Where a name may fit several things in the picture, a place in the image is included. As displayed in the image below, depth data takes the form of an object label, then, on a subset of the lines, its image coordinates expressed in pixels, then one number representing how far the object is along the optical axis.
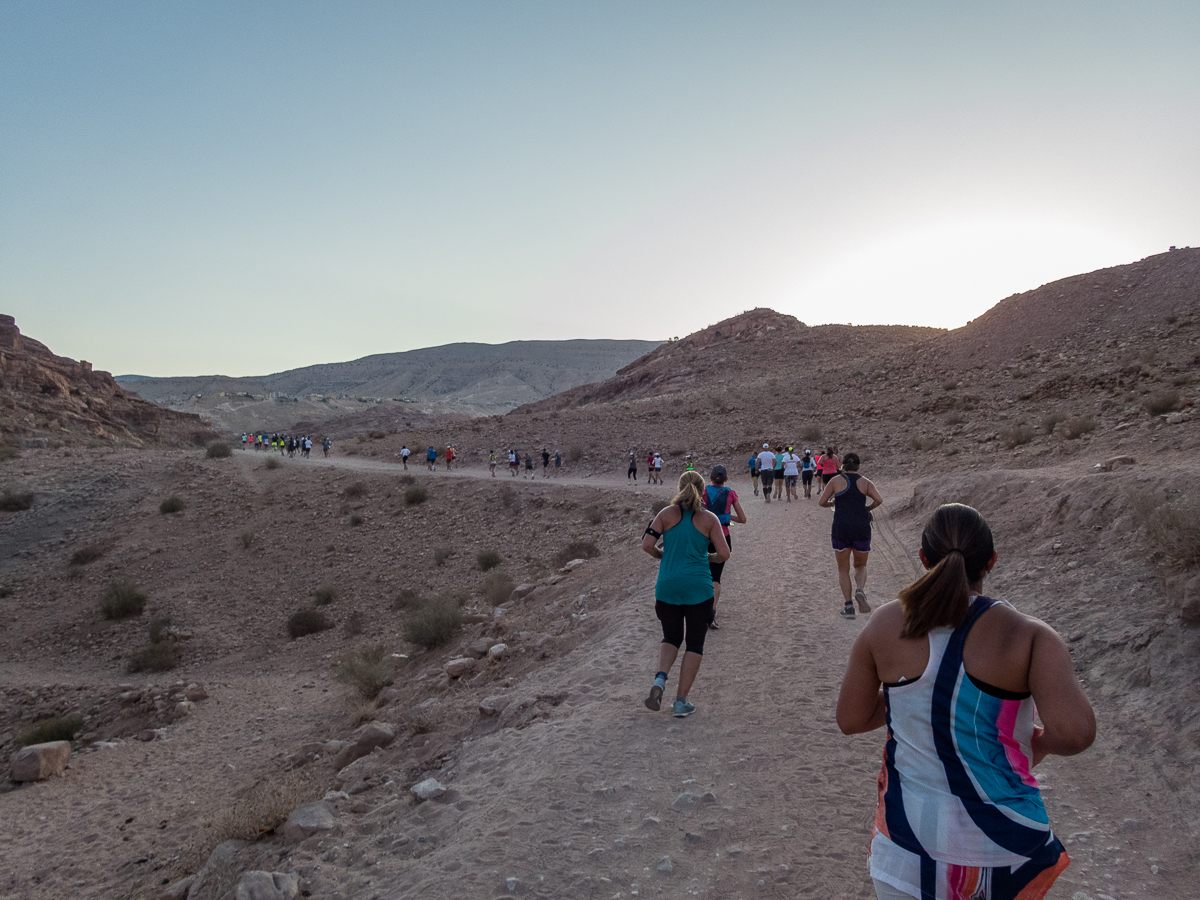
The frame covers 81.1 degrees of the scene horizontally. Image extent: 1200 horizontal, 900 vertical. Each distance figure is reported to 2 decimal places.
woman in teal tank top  5.60
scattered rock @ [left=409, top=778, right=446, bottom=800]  5.12
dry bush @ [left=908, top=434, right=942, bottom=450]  25.55
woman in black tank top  8.02
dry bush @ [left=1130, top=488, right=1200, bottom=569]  6.05
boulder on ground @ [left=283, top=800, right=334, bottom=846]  5.00
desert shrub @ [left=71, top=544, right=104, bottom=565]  24.53
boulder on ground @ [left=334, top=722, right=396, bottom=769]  7.04
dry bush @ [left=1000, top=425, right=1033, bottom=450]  20.92
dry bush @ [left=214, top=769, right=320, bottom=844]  5.32
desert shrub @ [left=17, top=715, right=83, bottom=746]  12.37
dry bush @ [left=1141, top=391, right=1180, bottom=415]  17.14
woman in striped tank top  2.03
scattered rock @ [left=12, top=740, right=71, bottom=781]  10.04
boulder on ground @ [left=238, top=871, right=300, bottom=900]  4.23
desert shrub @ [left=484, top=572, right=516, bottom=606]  15.90
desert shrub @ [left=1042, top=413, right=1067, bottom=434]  20.80
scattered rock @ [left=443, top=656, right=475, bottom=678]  9.45
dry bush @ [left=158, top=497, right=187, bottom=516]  28.70
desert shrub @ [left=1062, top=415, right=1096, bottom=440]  18.48
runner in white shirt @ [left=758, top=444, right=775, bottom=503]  20.36
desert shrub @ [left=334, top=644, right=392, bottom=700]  10.96
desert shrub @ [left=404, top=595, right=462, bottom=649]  13.27
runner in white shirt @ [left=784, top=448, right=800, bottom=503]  20.19
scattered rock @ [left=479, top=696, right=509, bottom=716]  6.86
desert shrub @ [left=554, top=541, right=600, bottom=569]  18.06
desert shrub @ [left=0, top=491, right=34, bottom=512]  28.23
